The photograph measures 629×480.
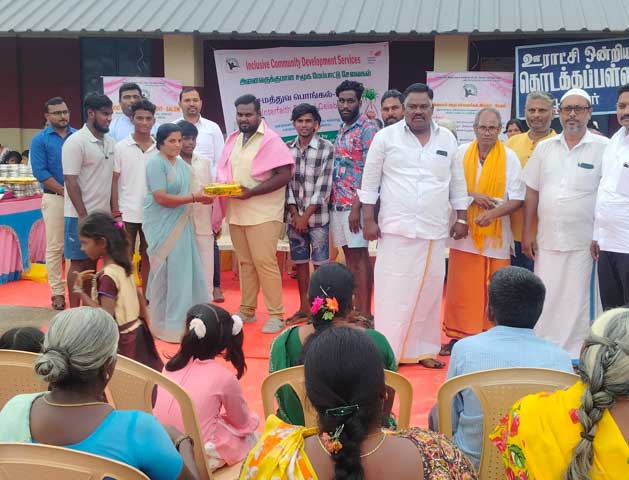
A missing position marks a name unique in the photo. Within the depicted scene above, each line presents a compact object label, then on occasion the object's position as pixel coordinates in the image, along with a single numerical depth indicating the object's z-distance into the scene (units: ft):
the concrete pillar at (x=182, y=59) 35.22
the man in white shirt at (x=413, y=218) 18.08
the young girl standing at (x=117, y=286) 14.23
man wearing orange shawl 19.17
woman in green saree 10.77
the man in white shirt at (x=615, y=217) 16.74
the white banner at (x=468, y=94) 32.60
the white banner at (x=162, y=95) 34.37
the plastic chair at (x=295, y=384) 9.68
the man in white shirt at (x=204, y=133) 25.63
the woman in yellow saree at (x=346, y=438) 6.49
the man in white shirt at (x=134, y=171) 22.18
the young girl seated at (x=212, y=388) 10.62
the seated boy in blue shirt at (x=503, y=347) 10.30
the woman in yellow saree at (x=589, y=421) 6.90
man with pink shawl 21.24
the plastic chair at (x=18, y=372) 9.83
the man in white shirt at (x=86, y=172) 21.68
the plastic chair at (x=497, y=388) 9.37
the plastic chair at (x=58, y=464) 6.78
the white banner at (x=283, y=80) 35.60
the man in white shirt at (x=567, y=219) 17.94
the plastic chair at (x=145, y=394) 9.42
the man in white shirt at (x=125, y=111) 25.12
